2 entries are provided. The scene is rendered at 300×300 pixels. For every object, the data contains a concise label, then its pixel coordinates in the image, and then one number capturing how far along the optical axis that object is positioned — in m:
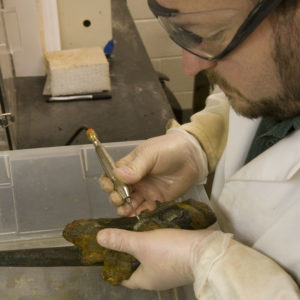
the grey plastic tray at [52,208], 1.08
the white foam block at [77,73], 1.41
